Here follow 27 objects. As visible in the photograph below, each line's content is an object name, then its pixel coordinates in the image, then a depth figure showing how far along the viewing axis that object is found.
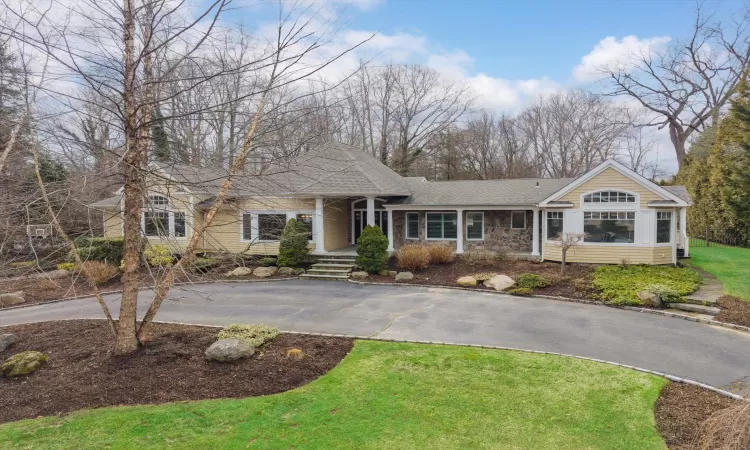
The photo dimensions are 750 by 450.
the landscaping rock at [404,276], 15.21
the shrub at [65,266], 17.19
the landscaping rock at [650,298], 11.16
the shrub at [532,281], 13.38
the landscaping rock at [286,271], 16.56
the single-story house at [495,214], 15.55
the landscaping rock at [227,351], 6.85
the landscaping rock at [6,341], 7.64
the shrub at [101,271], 14.91
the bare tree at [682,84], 30.72
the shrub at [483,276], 14.40
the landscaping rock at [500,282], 13.59
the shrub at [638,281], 11.59
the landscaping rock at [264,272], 16.44
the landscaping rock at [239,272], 16.47
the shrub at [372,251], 16.00
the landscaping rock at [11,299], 12.65
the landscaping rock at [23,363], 6.44
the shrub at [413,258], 15.91
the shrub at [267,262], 17.50
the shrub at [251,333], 7.70
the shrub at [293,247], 16.84
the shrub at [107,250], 16.75
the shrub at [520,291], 12.98
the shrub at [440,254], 16.62
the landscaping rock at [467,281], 14.21
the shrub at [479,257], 16.41
